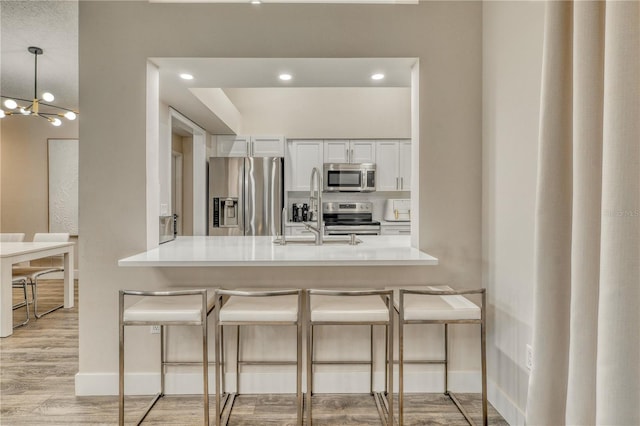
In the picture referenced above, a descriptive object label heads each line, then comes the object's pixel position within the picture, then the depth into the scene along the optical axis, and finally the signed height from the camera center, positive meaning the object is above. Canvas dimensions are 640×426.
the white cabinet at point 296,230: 5.23 -0.34
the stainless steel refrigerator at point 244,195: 4.97 +0.15
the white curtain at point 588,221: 0.78 -0.03
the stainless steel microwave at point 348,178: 5.33 +0.42
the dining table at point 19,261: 3.32 -0.58
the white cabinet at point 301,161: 5.45 +0.68
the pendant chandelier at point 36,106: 3.55 +1.42
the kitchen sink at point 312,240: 2.71 -0.26
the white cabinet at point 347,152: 5.46 +0.83
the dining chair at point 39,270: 3.91 -0.75
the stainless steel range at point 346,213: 5.53 -0.10
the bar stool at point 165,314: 1.79 -0.54
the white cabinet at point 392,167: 5.47 +0.61
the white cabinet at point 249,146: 5.22 +0.88
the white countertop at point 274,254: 1.92 -0.28
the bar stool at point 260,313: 1.78 -0.53
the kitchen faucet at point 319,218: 2.53 -0.08
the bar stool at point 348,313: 1.79 -0.52
